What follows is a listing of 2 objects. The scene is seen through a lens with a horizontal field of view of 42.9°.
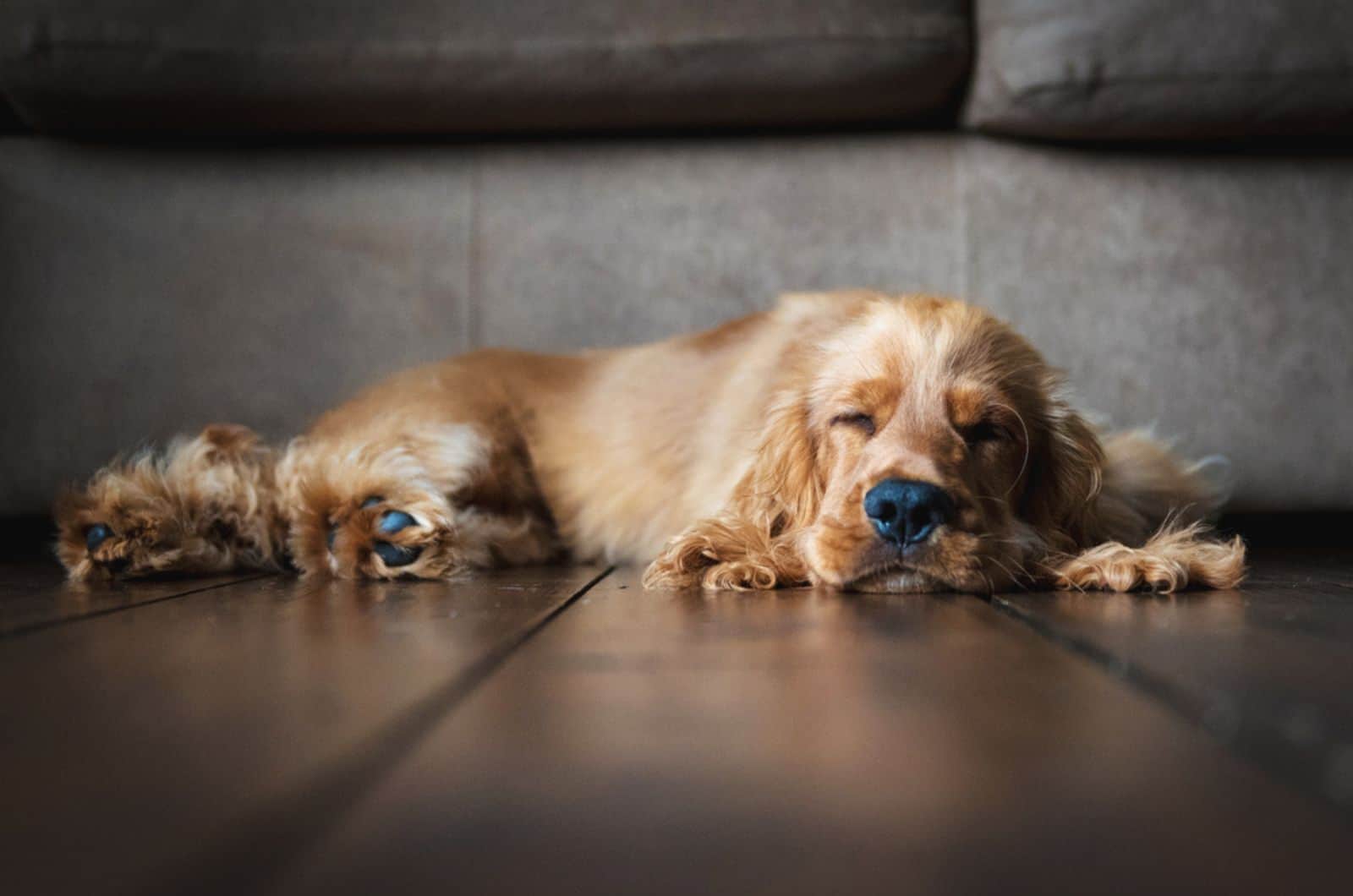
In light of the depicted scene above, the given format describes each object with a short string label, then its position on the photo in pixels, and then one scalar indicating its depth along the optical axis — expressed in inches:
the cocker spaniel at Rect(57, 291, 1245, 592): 32.4
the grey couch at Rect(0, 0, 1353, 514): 42.2
